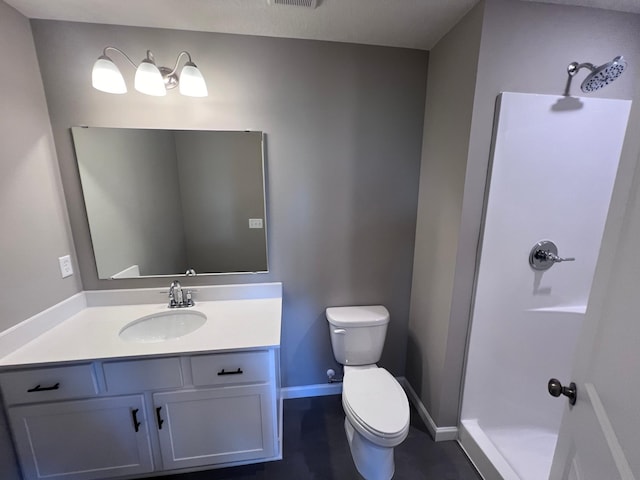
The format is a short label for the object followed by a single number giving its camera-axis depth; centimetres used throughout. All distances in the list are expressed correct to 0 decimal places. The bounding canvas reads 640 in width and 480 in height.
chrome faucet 161
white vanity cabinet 119
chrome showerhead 109
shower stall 127
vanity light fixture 123
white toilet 125
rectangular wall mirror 150
